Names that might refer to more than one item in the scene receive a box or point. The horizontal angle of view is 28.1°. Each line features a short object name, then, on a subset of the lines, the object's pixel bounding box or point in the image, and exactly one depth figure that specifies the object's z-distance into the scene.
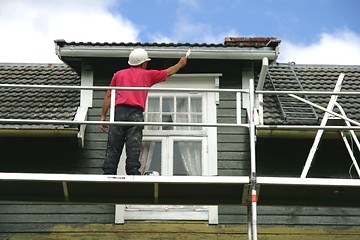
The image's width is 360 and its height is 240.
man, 8.71
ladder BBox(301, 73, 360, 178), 9.69
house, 9.81
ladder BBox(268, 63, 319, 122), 10.36
